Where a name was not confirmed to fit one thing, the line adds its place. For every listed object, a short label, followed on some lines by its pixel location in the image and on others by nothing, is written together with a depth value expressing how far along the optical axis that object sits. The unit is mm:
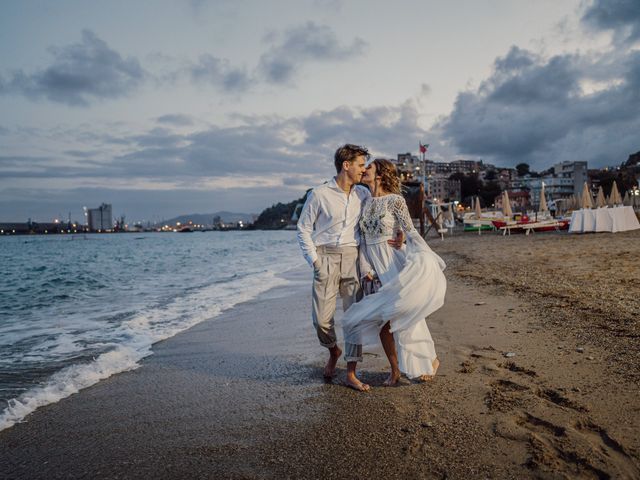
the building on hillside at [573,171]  110438
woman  3627
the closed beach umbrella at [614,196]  30750
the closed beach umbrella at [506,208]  32531
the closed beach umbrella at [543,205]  33219
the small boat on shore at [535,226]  26031
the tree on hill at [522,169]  179850
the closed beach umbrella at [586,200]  29147
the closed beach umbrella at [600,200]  33531
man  3916
